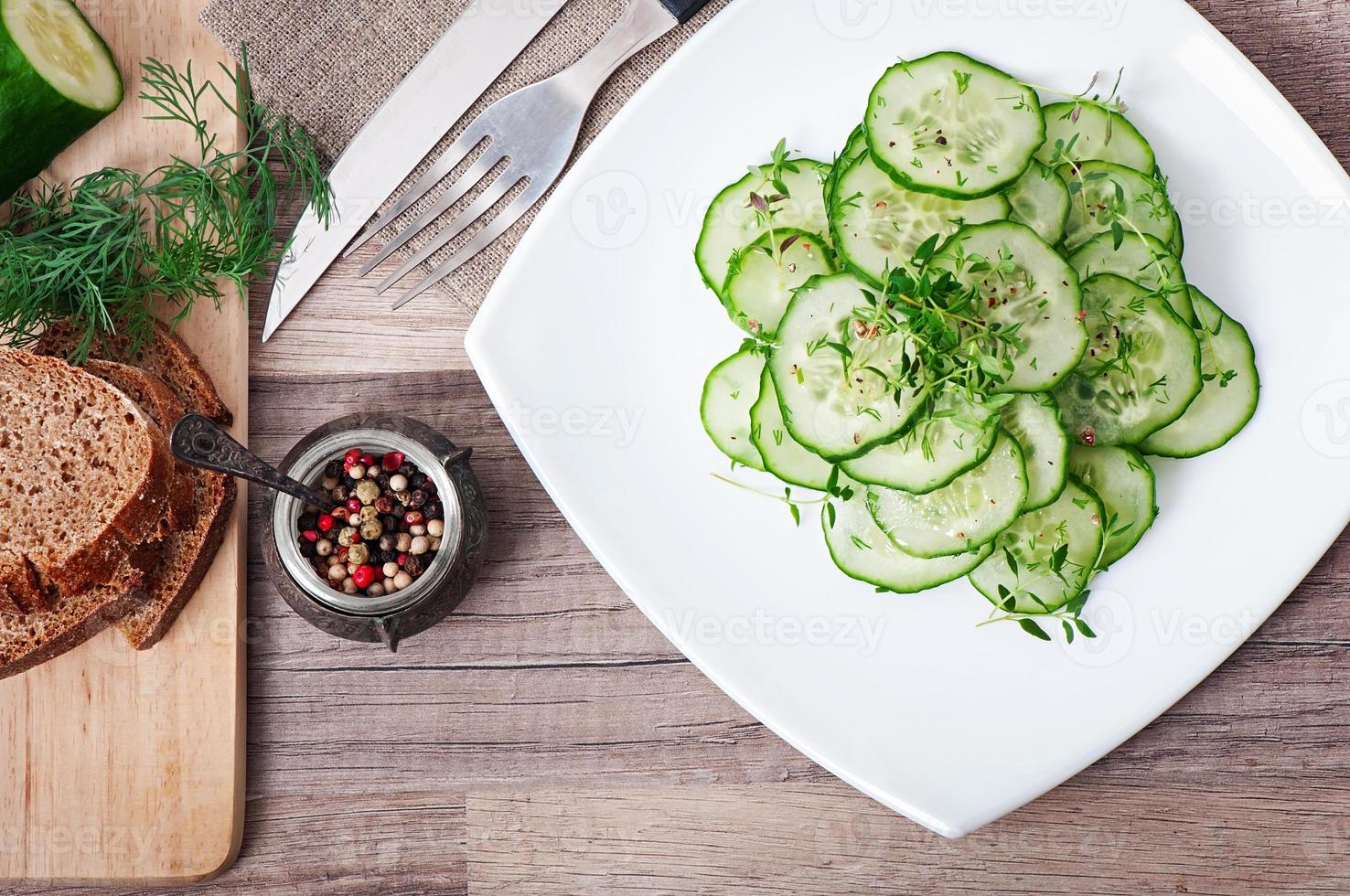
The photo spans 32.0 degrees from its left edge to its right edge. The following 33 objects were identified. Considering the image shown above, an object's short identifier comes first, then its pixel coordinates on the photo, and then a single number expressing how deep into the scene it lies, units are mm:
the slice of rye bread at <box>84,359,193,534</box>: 695
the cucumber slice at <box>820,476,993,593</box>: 666
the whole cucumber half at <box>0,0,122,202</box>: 678
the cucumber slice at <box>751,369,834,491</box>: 664
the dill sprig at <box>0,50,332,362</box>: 690
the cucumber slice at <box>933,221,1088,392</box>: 640
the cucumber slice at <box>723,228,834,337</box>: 665
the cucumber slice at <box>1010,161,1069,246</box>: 659
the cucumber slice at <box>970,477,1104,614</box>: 665
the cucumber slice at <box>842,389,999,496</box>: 636
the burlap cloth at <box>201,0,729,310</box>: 703
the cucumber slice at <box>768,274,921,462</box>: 638
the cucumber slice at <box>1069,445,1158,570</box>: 667
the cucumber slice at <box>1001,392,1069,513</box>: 647
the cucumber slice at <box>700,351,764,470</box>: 676
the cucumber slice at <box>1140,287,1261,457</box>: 671
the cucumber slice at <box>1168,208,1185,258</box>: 666
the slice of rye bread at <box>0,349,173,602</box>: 685
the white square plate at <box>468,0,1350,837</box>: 679
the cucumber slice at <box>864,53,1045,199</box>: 650
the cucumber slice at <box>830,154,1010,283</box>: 653
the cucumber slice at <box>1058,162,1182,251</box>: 663
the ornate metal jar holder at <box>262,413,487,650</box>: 675
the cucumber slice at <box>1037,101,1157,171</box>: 670
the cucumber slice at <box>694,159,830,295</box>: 673
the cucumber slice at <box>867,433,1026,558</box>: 646
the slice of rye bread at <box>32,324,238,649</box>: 697
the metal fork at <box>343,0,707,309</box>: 697
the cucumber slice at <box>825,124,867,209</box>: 662
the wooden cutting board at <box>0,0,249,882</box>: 705
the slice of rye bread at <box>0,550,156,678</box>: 689
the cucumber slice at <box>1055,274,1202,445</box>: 655
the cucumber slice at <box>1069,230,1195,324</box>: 660
